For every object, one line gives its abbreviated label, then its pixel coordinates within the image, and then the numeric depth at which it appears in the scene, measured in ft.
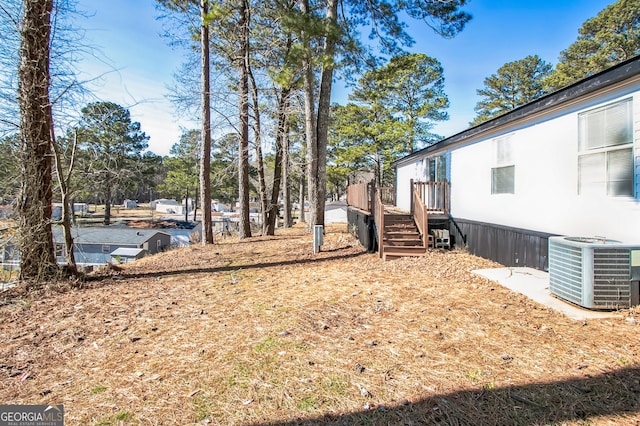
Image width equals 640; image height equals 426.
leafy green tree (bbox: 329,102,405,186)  72.13
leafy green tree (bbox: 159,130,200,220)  109.70
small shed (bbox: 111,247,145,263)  59.41
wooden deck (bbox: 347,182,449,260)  24.13
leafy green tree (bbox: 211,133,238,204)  43.80
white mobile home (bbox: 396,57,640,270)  14.30
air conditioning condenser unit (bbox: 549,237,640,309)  12.45
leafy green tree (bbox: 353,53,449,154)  71.51
